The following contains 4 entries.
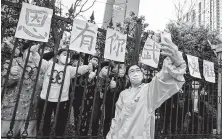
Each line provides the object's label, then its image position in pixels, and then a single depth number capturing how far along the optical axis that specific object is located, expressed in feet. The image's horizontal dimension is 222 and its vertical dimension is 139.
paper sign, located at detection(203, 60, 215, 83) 13.69
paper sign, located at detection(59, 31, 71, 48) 9.24
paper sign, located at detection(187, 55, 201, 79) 12.45
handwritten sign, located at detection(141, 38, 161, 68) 10.61
